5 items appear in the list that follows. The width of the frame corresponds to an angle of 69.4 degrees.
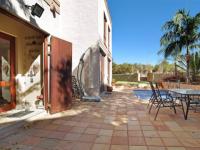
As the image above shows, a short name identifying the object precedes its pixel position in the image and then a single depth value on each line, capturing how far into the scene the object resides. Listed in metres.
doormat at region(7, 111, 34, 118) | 3.44
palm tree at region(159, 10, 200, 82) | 10.55
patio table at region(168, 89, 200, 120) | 3.64
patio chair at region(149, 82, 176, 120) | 3.95
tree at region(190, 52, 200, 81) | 10.95
